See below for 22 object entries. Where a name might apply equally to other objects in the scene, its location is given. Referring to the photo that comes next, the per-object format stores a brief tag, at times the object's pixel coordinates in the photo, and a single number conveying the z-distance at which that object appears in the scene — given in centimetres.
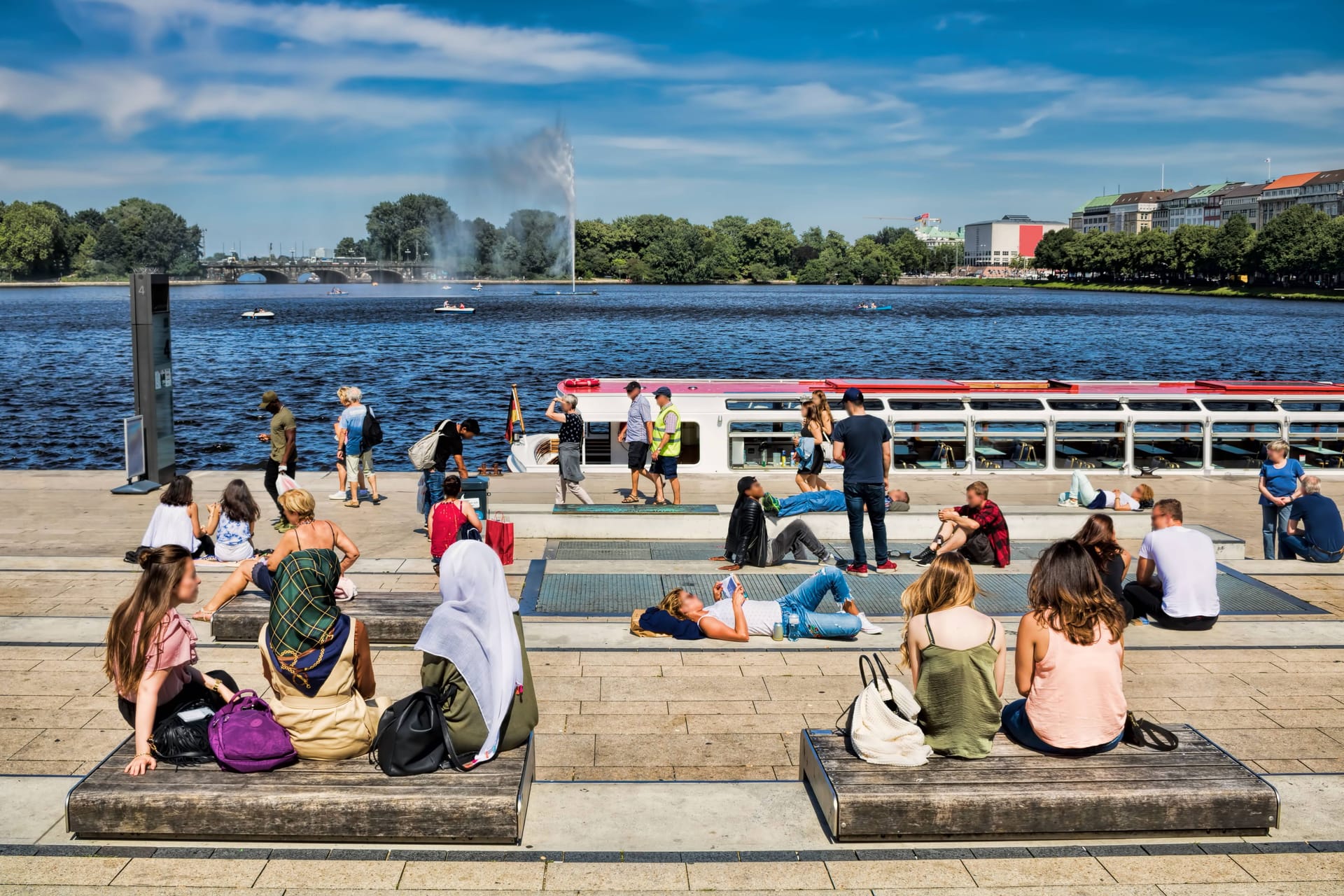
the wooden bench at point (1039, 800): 606
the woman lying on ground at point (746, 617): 1016
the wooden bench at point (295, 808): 595
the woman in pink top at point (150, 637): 634
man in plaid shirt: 1266
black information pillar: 1889
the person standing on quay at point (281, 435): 1652
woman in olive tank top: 643
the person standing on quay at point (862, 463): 1265
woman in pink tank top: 639
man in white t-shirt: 1024
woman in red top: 1155
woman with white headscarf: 626
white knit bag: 634
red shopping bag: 1221
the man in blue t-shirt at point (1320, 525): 1348
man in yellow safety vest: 1709
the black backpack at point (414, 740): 615
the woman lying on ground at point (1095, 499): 1656
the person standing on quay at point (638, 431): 1748
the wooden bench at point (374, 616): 982
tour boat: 2162
